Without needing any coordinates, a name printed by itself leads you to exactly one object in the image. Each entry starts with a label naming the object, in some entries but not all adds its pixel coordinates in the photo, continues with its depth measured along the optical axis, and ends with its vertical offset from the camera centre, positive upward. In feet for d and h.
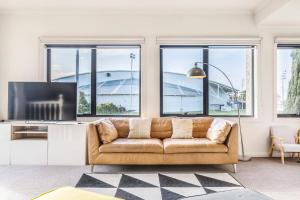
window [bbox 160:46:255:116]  16.25 +1.40
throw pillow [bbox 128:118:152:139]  14.10 -1.31
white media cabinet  13.88 -2.39
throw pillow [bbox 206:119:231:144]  12.45 -1.32
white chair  14.84 -1.85
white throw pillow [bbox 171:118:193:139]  14.11 -1.30
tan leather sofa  12.35 -2.30
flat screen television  14.60 +0.24
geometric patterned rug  9.61 -3.31
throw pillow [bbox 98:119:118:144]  12.57 -1.37
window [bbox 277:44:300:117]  16.16 +1.58
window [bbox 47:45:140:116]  16.25 +1.89
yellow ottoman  5.96 -2.17
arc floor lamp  13.87 +1.61
